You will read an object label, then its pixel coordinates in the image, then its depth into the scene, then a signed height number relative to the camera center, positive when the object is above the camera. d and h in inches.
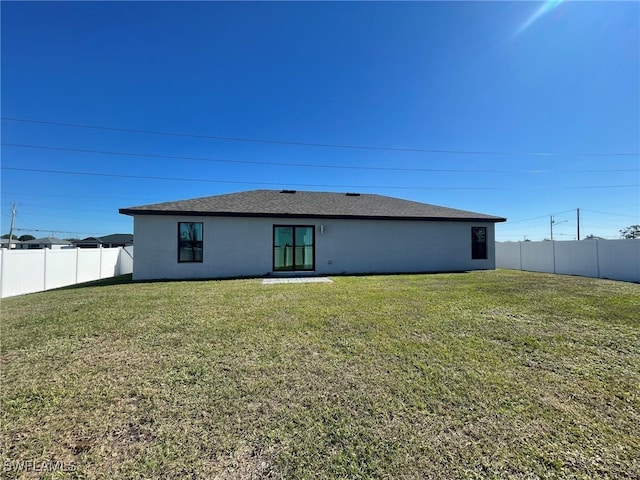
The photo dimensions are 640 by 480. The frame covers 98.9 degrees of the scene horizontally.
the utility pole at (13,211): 1687.4 +231.9
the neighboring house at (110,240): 1316.6 +46.0
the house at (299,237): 425.0 +22.8
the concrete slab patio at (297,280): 382.3 -43.1
